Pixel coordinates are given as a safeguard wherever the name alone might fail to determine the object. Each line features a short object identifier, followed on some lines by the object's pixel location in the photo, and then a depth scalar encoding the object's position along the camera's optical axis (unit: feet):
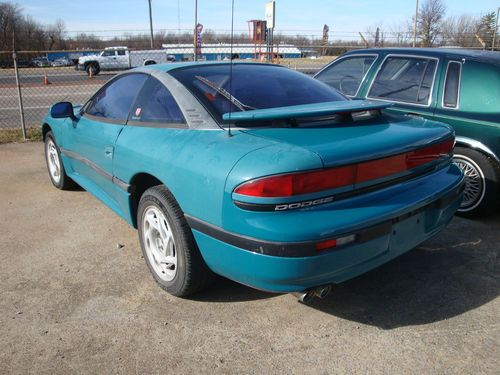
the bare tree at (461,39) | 73.05
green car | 13.14
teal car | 7.06
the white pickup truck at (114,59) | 96.07
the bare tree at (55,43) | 112.78
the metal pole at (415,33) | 67.19
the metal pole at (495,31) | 61.05
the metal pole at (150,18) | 109.26
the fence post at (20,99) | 25.17
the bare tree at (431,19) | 93.14
